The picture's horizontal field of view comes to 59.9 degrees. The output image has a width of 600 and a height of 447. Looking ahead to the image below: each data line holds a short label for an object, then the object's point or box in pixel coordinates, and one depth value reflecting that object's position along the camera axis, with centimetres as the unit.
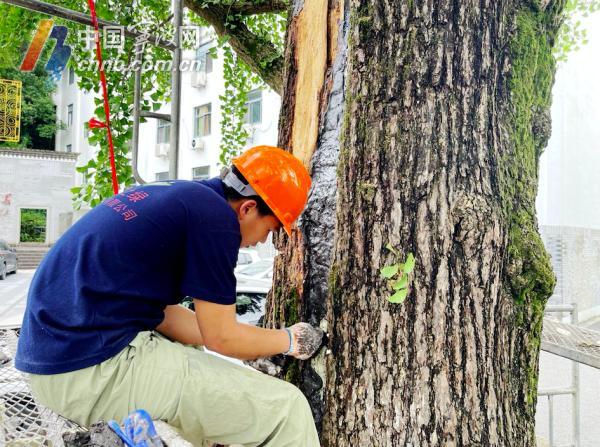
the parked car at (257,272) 1015
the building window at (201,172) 2017
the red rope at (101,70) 350
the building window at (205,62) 2011
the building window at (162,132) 2241
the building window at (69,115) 3212
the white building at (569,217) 1077
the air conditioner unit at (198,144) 2003
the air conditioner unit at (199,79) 1989
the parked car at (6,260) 1869
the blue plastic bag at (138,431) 142
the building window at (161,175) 2194
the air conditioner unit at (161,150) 2204
